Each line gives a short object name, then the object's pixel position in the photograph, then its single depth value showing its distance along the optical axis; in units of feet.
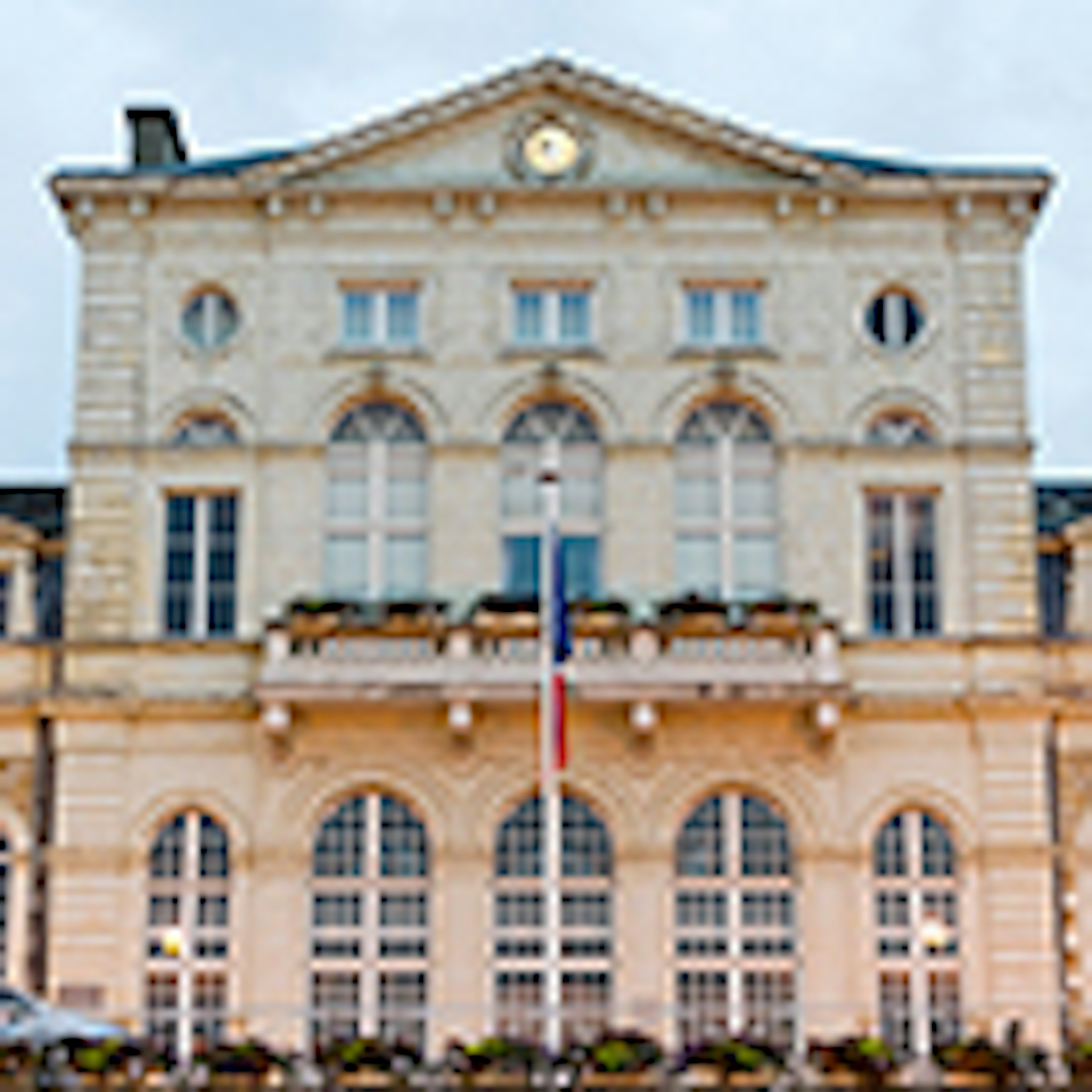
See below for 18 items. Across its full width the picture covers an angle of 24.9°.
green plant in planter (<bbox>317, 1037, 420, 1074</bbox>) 84.48
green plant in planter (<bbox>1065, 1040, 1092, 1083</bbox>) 84.12
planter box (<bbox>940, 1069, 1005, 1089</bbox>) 82.84
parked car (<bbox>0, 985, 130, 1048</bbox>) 94.32
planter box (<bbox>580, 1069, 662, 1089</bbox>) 83.46
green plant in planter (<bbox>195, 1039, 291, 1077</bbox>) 84.89
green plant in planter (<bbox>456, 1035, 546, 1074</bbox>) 84.17
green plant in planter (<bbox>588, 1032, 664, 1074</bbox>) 83.66
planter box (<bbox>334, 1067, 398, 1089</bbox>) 83.41
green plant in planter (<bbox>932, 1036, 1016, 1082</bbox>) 82.94
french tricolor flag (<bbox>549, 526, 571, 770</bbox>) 97.71
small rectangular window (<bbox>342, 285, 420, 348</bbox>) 118.21
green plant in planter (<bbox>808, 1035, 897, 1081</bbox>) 83.10
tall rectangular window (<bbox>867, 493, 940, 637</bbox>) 114.73
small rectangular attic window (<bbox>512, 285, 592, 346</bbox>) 117.91
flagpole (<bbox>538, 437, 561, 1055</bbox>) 95.20
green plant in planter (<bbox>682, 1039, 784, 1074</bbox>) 83.30
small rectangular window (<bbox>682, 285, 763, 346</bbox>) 117.91
